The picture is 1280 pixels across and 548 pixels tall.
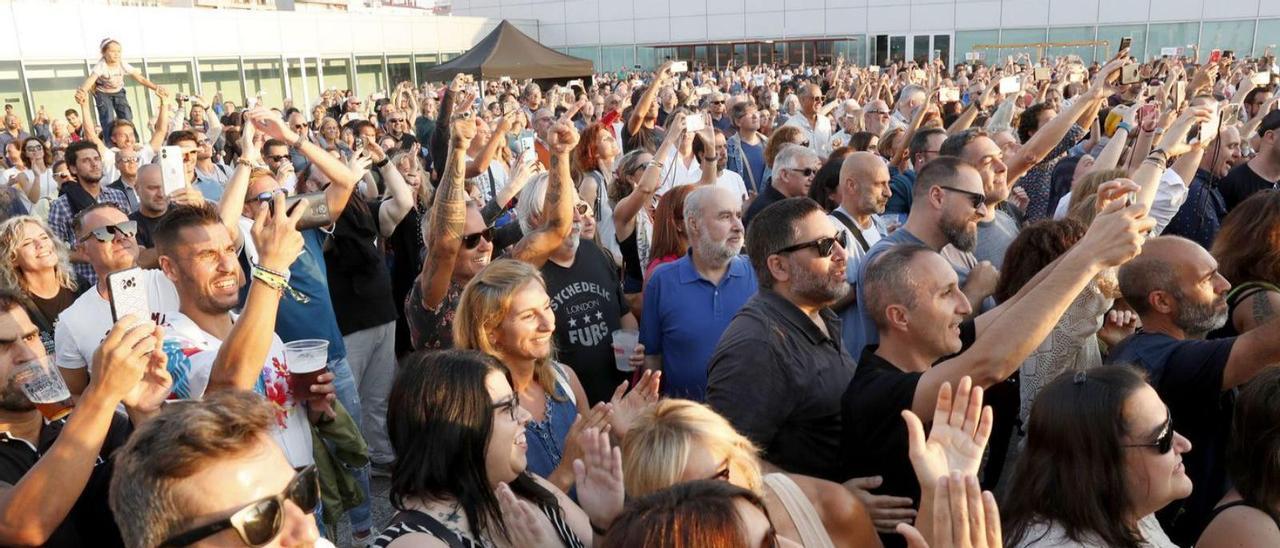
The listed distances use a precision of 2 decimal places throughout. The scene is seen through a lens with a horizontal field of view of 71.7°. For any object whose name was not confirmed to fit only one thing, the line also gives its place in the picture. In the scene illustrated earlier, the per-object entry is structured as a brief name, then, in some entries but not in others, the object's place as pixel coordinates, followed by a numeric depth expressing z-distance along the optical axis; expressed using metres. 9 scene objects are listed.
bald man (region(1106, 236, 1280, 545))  2.71
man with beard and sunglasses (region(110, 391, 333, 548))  1.68
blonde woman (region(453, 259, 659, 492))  3.04
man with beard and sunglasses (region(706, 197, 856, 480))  2.81
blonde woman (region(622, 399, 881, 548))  2.11
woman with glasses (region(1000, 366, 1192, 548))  2.17
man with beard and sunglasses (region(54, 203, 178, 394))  3.14
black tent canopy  14.20
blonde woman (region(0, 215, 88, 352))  3.89
